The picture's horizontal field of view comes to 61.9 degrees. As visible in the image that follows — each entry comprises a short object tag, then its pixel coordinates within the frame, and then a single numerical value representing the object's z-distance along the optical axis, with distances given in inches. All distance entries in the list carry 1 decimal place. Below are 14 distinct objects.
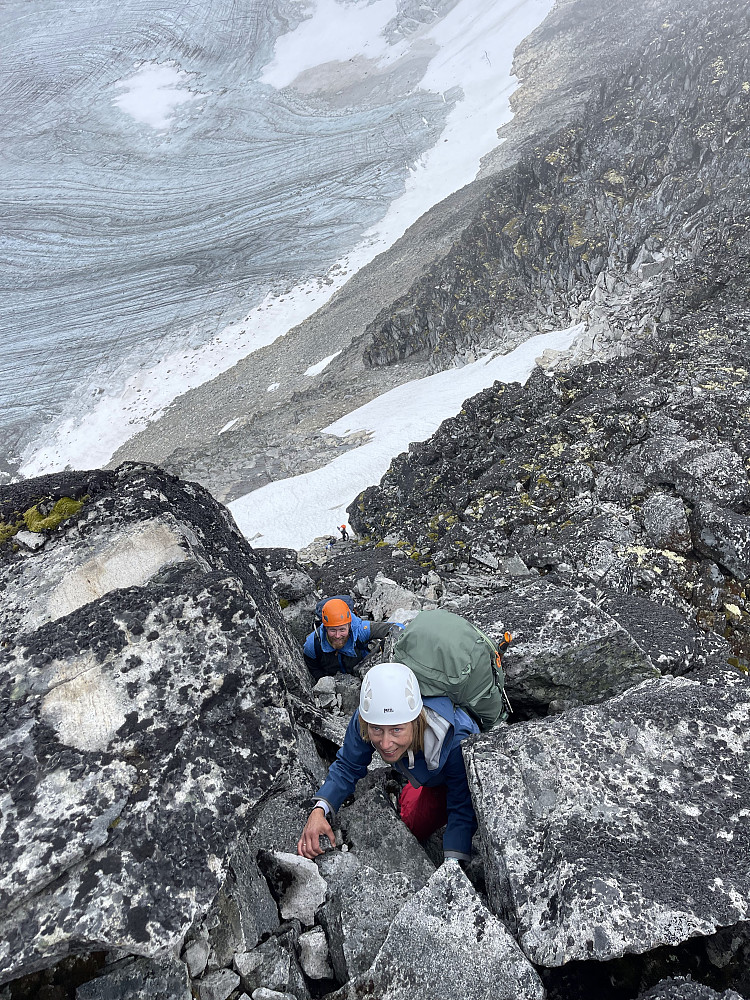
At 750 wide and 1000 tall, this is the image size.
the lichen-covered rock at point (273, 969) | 150.4
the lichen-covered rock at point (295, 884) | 168.6
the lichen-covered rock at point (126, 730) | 144.3
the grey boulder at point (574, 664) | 220.1
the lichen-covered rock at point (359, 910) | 149.3
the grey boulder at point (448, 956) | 133.2
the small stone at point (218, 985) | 149.0
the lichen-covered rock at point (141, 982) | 143.9
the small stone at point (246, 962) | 153.3
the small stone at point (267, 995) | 146.0
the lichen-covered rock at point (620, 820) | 136.3
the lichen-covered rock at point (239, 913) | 157.6
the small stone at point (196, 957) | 151.9
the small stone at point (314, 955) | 154.3
